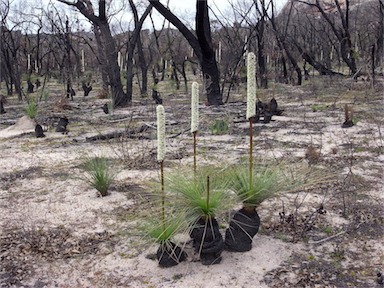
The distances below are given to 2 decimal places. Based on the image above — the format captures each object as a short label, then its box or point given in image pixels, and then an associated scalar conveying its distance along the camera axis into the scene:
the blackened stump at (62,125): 7.95
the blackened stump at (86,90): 15.33
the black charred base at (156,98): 11.52
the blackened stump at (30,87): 17.42
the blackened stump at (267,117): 7.79
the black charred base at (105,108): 10.38
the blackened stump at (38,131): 7.54
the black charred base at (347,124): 6.89
